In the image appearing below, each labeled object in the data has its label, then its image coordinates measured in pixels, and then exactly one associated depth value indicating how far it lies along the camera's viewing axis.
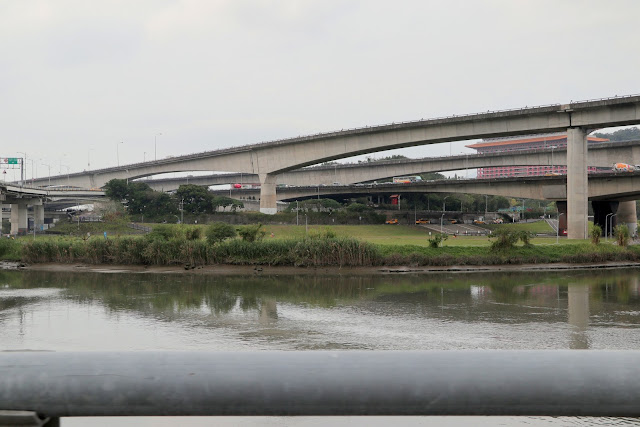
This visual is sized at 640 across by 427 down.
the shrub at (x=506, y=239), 55.98
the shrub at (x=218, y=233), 54.44
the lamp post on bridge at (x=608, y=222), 79.29
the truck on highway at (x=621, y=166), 83.53
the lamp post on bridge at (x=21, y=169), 88.63
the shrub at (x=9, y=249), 59.91
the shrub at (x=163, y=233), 56.12
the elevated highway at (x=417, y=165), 84.56
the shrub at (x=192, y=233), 55.56
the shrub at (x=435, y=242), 56.53
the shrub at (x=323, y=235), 53.73
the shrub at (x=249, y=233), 54.55
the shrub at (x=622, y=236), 61.12
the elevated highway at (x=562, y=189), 74.44
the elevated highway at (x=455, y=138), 63.69
